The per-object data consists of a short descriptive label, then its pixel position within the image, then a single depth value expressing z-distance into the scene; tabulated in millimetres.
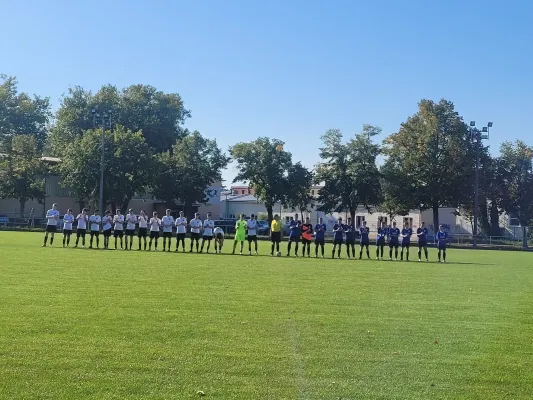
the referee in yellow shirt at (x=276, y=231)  29048
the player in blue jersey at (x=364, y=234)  30781
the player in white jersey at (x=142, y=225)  29859
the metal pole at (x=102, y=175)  52000
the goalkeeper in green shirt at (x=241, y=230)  29109
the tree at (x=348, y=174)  63219
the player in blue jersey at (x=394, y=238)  29906
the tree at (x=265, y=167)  64938
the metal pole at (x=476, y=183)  51762
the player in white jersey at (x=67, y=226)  30109
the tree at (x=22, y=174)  64000
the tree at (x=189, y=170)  66188
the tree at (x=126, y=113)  73750
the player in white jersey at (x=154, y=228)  29812
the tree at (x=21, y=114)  80625
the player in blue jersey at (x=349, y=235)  29491
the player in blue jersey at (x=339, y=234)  29156
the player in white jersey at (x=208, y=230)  29234
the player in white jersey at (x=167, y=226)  30125
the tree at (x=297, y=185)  65500
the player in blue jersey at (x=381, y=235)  30391
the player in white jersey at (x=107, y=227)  29936
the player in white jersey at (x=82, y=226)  29967
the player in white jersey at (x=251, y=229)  29391
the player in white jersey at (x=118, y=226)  30031
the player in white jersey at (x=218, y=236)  29547
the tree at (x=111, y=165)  58000
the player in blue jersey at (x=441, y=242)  29319
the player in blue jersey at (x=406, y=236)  29914
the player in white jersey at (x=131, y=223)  30141
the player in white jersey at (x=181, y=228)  29833
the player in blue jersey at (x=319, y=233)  29516
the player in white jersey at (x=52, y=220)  30045
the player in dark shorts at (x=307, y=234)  29438
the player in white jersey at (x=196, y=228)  29422
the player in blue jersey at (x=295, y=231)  29406
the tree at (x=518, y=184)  64375
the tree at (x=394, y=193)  60281
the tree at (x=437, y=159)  59219
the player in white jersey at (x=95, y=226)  30062
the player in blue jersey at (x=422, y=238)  29906
